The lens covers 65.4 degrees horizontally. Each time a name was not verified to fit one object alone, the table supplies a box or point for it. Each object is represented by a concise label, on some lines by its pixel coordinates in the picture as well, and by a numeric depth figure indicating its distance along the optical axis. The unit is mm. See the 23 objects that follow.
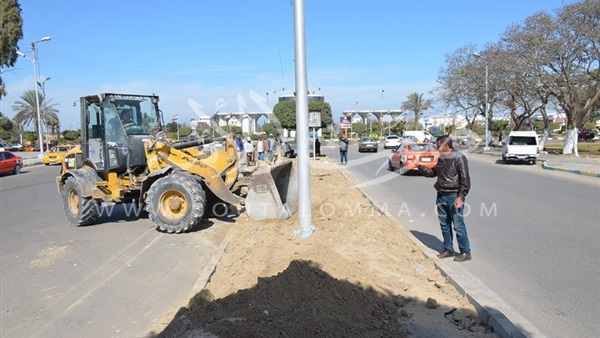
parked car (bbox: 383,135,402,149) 50438
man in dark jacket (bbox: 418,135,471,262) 6500
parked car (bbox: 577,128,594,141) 65438
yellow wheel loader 9086
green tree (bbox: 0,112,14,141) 74812
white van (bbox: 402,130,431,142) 55344
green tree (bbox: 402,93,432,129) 84750
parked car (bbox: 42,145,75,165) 37862
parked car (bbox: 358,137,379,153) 42844
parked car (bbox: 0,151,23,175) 28094
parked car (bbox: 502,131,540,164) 26578
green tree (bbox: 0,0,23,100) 36844
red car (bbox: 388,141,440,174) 19703
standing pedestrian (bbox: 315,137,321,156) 35203
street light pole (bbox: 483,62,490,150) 38156
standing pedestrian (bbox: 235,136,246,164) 27223
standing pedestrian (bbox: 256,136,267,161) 29844
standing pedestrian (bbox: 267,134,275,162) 31550
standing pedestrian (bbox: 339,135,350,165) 26312
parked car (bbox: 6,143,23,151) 62094
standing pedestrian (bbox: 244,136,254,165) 26781
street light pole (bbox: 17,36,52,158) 41538
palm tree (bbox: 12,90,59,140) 71875
